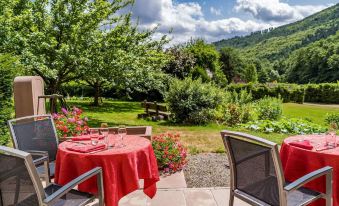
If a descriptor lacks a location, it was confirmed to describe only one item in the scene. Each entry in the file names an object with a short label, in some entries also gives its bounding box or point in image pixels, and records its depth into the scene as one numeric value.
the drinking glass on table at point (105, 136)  3.24
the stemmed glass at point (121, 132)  3.40
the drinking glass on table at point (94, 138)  3.23
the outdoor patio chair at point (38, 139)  3.37
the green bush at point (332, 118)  9.92
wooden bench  11.66
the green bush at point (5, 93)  5.21
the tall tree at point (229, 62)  39.81
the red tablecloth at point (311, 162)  2.95
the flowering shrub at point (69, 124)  5.50
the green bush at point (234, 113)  10.84
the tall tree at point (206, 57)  23.30
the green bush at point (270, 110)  10.88
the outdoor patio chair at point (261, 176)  2.45
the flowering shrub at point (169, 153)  5.07
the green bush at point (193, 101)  10.62
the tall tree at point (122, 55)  9.68
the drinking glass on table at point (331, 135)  3.41
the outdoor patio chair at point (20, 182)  2.10
